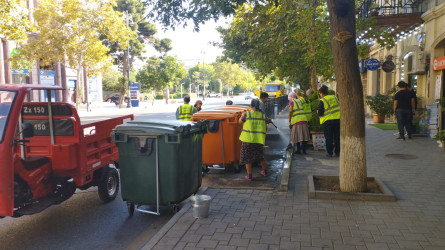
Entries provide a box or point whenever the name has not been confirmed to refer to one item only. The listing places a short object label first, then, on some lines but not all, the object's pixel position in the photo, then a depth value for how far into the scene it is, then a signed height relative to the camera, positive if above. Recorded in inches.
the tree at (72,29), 1027.3 +186.6
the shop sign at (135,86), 1505.9 +47.2
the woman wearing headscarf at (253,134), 275.1 -26.9
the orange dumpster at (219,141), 307.0 -34.6
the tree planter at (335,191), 221.6 -57.5
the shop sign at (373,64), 667.4 +50.4
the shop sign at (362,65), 829.2 +60.5
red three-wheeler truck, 169.5 -29.4
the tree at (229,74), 3528.5 +204.7
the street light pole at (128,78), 1504.6 +53.6
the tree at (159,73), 1733.5 +111.1
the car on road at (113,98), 2058.3 +4.0
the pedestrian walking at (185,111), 357.7 -12.9
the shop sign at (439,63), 440.4 +33.9
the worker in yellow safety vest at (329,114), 350.0 -17.1
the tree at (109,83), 2625.5 +105.2
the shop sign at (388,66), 618.2 +43.3
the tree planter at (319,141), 395.5 -46.4
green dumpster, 203.3 -33.3
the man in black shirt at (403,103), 452.8 -11.4
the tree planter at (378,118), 687.1 -42.6
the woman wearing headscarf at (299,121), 367.6 -24.1
